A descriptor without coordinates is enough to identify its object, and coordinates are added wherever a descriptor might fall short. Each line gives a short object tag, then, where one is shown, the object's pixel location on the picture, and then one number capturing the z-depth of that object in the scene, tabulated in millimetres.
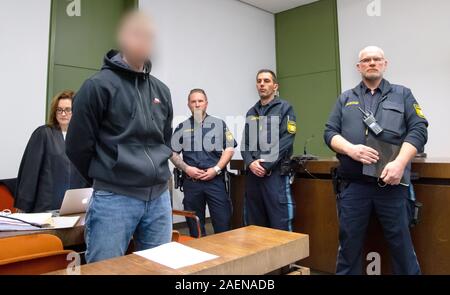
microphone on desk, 2525
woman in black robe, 2088
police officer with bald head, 1853
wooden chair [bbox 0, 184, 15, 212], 2355
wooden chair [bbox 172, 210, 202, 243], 2217
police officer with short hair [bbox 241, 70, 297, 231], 2457
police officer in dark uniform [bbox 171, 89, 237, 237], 2797
